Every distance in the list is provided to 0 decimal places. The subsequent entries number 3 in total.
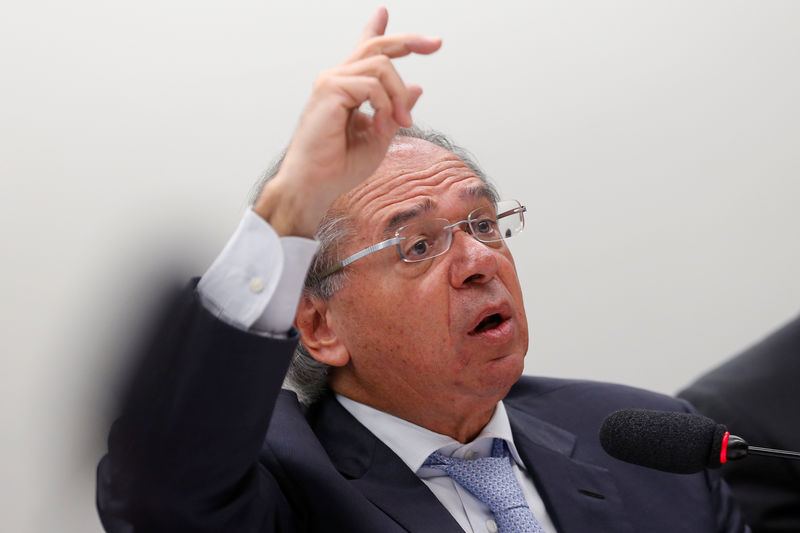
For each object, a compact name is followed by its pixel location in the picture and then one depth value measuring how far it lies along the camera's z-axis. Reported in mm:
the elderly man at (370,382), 3505
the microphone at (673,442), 3546
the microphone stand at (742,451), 3537
